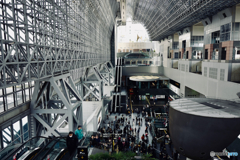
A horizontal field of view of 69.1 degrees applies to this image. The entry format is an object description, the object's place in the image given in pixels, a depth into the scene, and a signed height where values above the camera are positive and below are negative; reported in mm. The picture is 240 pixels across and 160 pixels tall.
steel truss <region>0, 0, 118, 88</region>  7735 +2086
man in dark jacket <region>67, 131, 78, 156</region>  7707 -3493
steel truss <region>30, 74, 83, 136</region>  11594 -3069
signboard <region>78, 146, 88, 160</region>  7305 -3740
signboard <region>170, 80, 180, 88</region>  38509 -4555
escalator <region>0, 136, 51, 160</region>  6298 -3439
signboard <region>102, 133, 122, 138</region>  16391 -6748
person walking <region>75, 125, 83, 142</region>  9373 -3767
